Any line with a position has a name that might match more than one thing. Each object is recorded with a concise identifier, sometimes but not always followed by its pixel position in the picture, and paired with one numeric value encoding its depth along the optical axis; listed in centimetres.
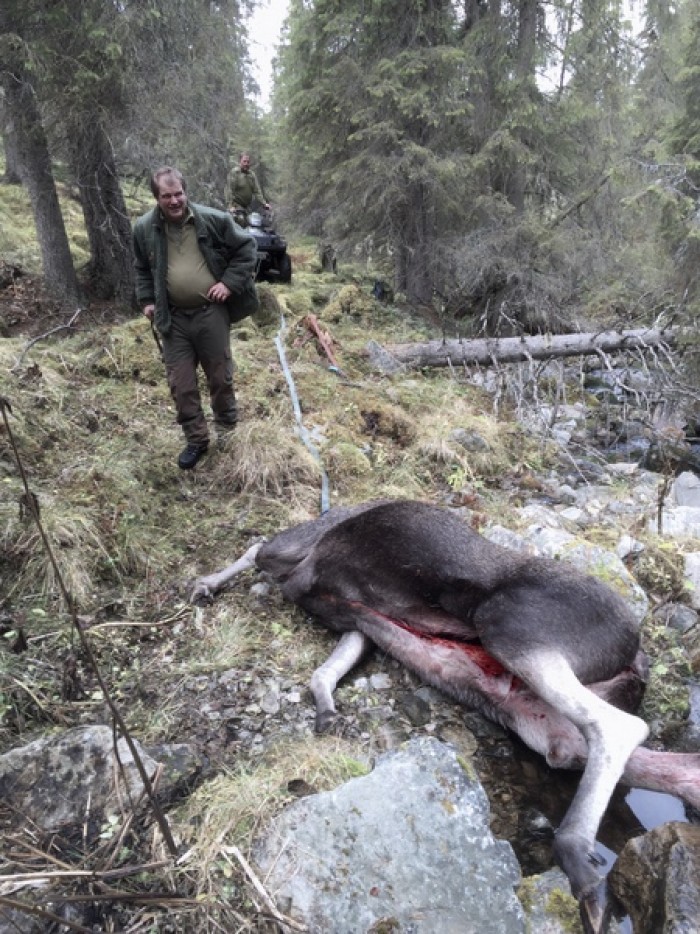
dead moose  240
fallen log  796
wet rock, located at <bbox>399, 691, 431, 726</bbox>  297
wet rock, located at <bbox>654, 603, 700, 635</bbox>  360
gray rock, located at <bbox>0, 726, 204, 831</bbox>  217
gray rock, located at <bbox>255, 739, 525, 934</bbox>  199
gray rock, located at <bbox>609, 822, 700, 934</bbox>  186
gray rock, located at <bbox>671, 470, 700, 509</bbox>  612
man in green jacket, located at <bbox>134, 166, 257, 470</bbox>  425
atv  1017
